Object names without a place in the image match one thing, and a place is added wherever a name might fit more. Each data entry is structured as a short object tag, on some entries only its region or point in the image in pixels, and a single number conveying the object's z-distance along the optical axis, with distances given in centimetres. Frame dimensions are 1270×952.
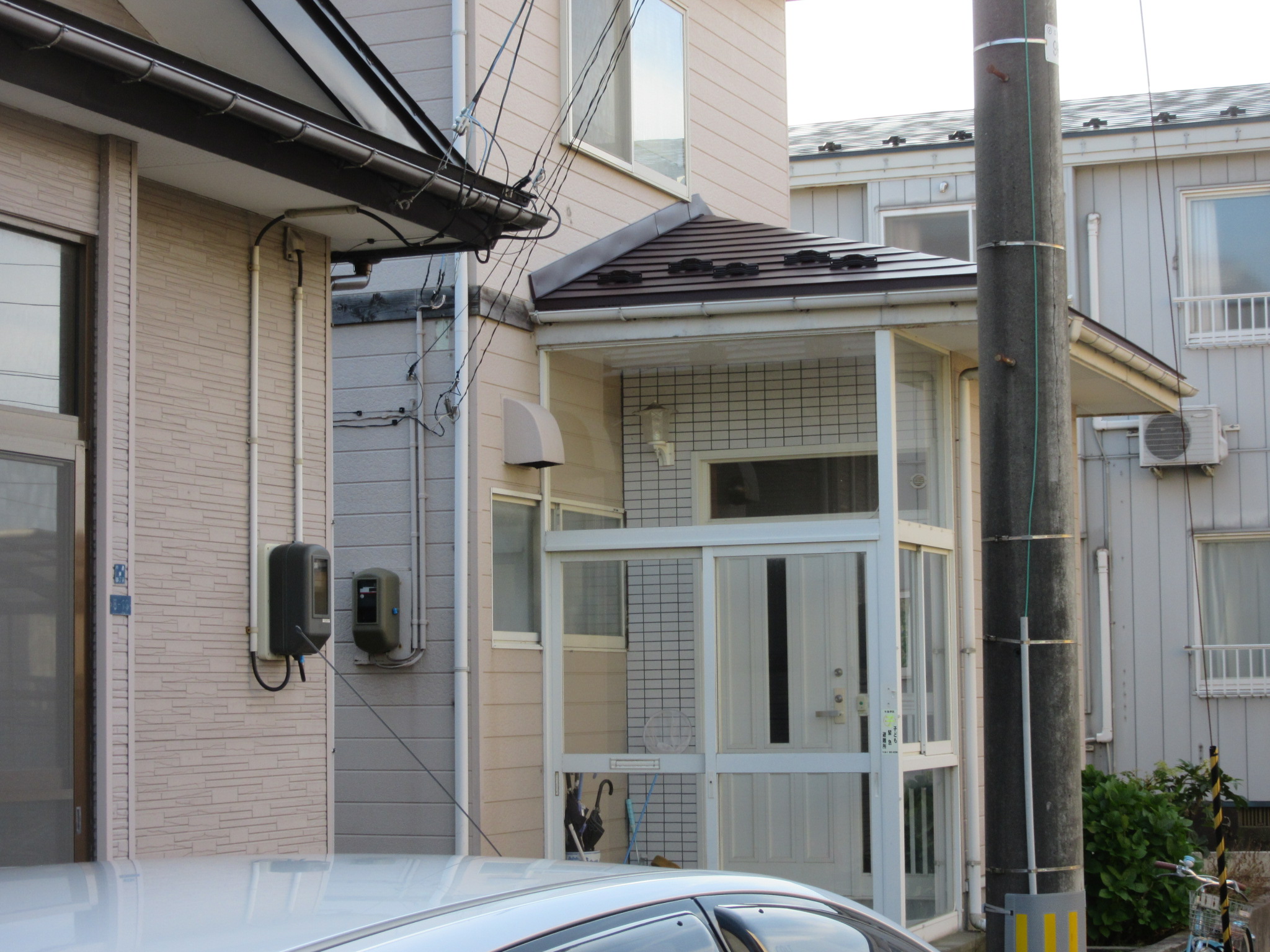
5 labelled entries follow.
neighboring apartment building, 1589
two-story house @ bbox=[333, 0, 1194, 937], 894
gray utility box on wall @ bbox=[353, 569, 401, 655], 881
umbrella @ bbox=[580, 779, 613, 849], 930
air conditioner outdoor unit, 1563
